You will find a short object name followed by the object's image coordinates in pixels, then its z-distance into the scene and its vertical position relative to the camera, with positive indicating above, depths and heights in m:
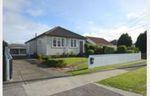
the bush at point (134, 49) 11.51 -0.13
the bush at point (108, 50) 10.62 -0.22
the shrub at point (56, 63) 6.35 -1.03
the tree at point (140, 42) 13.29 +0.87
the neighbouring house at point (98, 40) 17.01 +1.51
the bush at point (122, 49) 10.53 -0.11
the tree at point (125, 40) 16.76 +1.49
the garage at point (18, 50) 16.13 -0.25
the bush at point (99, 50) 10.96 -0.22
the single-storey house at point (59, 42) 10.22 +0.74
